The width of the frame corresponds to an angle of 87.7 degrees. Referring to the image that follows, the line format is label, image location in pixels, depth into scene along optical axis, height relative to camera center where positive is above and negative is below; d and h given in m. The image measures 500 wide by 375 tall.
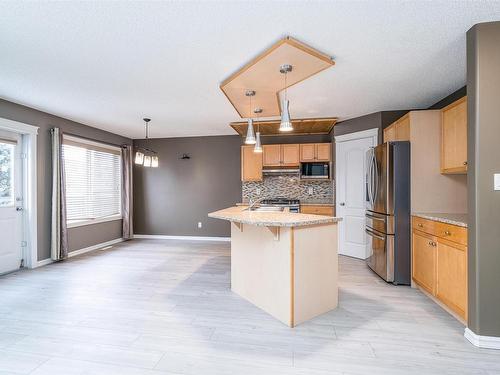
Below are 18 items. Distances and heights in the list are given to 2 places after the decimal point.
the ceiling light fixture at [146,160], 4.25 +0.47
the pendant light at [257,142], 3.69 +0.62
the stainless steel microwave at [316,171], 5.11 +0.30
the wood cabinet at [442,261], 2.27 -0.76
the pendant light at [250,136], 3.30 +0.64
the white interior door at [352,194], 4.44 -0.14
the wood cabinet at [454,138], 2.68 +0.52
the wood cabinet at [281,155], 5.29 +0.65
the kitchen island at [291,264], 2.27 -0.74
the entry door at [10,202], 3.71 -0.21
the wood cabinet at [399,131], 3.28 +0.76
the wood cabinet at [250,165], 5.49 +0.46
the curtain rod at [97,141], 4.66 +0.95
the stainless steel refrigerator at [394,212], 3.19 -0.33
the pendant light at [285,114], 2.50 +0.70
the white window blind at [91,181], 4.73 +0.13
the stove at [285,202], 5.02 -0.32
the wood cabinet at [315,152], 5.14 +0.69
